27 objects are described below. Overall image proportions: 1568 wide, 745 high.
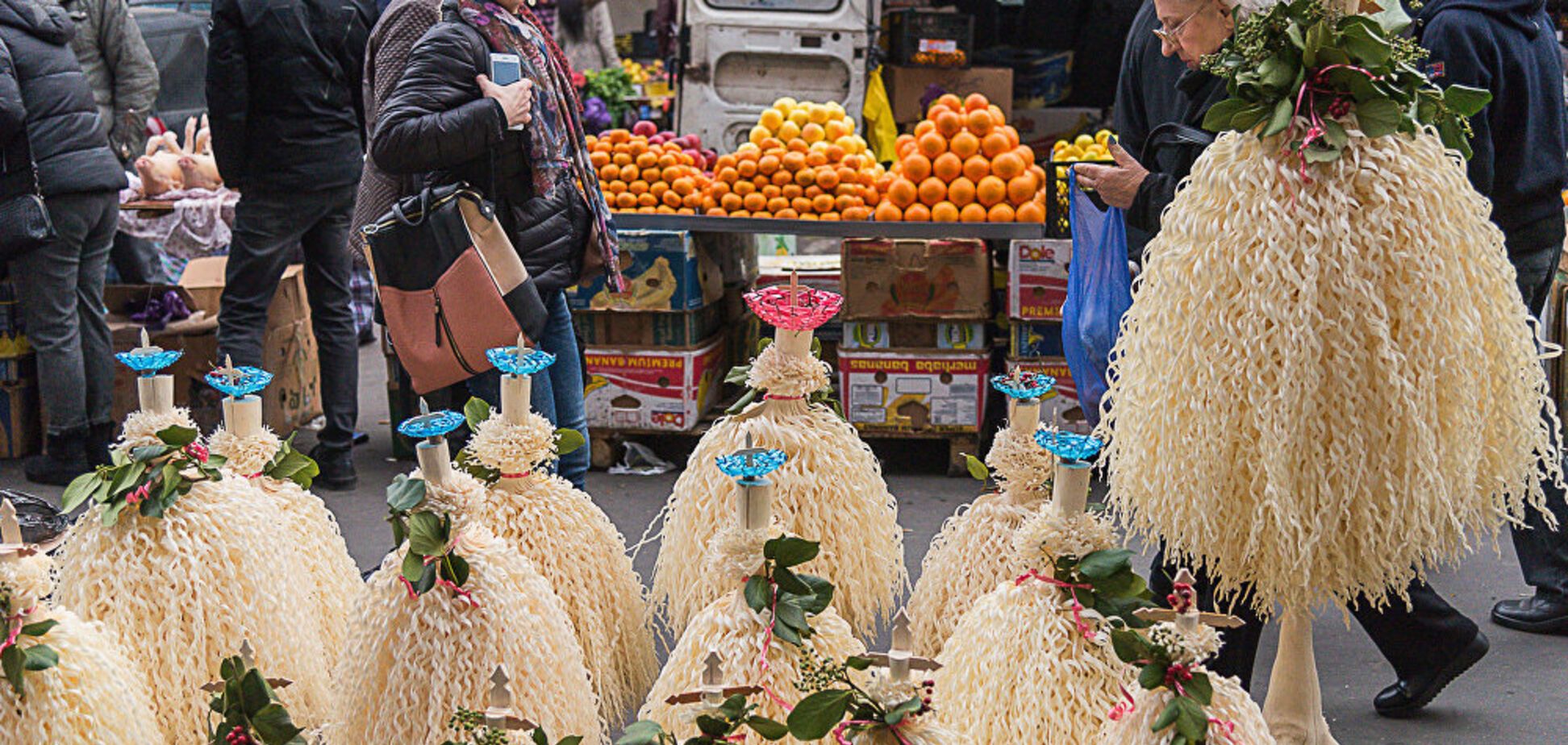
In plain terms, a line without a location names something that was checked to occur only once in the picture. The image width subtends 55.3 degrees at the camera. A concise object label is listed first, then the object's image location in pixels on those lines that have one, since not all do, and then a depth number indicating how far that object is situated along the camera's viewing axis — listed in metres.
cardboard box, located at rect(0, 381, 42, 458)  5.51
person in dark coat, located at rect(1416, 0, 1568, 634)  3.21
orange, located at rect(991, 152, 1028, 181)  5.29
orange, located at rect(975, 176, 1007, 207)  5.22
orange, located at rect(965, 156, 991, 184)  5.29
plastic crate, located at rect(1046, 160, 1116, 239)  4.03
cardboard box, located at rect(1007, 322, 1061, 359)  5.12
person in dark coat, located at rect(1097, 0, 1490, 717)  2.58
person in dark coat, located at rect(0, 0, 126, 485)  4.64
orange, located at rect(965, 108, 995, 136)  5.42
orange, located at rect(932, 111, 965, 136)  5.42
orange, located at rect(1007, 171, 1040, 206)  5.21
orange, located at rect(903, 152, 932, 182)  5.32
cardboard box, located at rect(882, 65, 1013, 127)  7.51
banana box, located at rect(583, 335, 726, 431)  5.30
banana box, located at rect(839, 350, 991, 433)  5.19
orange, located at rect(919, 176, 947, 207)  5.25
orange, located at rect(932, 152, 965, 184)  5.29
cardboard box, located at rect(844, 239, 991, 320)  5.15
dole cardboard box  5.06
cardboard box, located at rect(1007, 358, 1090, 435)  5.13
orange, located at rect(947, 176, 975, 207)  5.23
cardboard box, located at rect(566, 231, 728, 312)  5.25
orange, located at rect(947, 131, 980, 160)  5.35
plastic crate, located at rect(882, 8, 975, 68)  7.65
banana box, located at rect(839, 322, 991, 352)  5.18
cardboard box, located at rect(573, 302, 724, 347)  5.30
